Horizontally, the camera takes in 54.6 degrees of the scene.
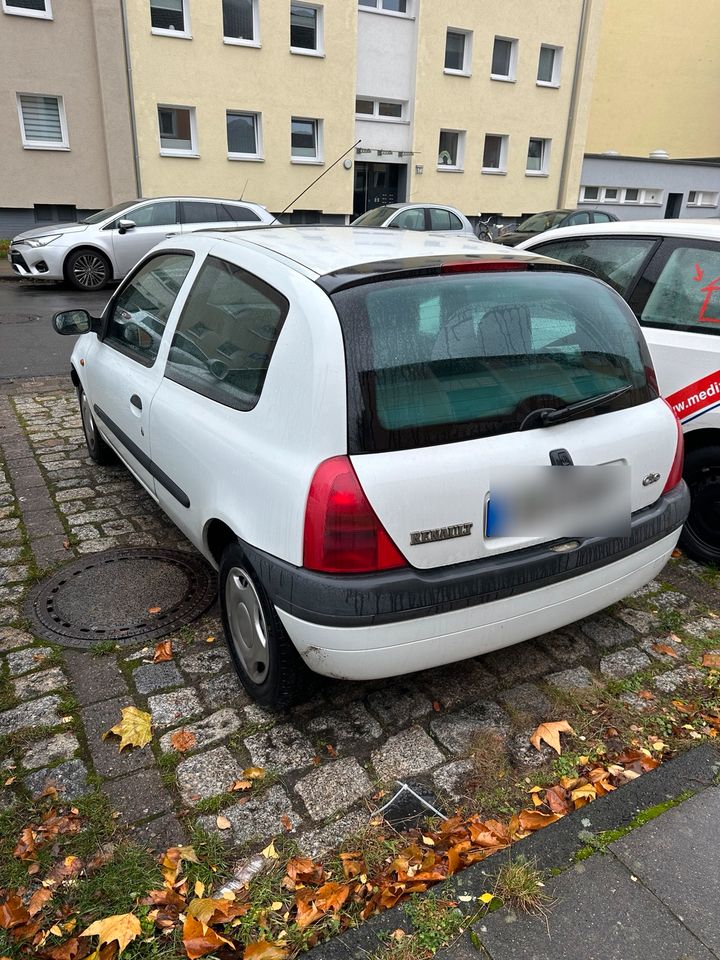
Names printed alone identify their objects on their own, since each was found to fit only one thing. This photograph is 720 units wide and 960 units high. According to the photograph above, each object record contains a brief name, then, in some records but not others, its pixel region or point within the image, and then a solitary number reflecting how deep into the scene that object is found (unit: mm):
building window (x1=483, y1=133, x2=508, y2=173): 25000
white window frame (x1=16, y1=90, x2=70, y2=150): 17469
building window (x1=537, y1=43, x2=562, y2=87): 25297
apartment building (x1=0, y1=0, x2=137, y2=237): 17000
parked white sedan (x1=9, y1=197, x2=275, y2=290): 12992
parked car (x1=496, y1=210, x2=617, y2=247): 17809
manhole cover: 3223
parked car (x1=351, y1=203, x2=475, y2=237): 15070
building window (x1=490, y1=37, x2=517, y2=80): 24109
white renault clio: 2186
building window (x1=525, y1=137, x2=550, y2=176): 26203
